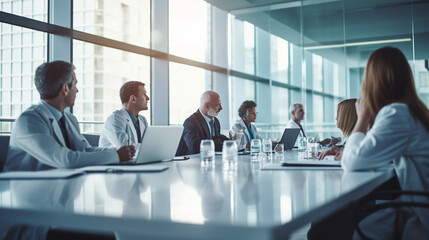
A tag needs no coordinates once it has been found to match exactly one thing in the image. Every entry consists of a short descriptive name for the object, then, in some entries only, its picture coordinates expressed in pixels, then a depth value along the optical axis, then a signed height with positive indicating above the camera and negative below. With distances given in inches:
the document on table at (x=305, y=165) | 78.1 -6.5
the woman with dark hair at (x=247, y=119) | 205.6 +8.4
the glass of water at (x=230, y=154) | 85.4 -4.3
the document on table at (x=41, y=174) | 63.7 -6.3
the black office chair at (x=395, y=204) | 52.3 -9.8
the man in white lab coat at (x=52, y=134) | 76.7 +0.5
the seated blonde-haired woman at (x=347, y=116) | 121.2 +5.3
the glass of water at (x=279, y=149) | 113.7 -4.3
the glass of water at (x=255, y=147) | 109.3 -3.5
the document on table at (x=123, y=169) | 74.3 -6.4
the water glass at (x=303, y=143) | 128.6 -2.9
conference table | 33.5 -7.2
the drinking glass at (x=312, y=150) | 110.3 -4.5
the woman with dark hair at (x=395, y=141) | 62.1 -1.2
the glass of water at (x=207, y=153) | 89.7 -4.2
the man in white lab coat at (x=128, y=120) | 129.3 +5.4
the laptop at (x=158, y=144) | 87.2 -2.0
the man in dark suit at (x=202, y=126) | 152.3 +3.8
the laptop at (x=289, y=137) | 146.6 -1.1
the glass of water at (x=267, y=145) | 114.7 -3.1
